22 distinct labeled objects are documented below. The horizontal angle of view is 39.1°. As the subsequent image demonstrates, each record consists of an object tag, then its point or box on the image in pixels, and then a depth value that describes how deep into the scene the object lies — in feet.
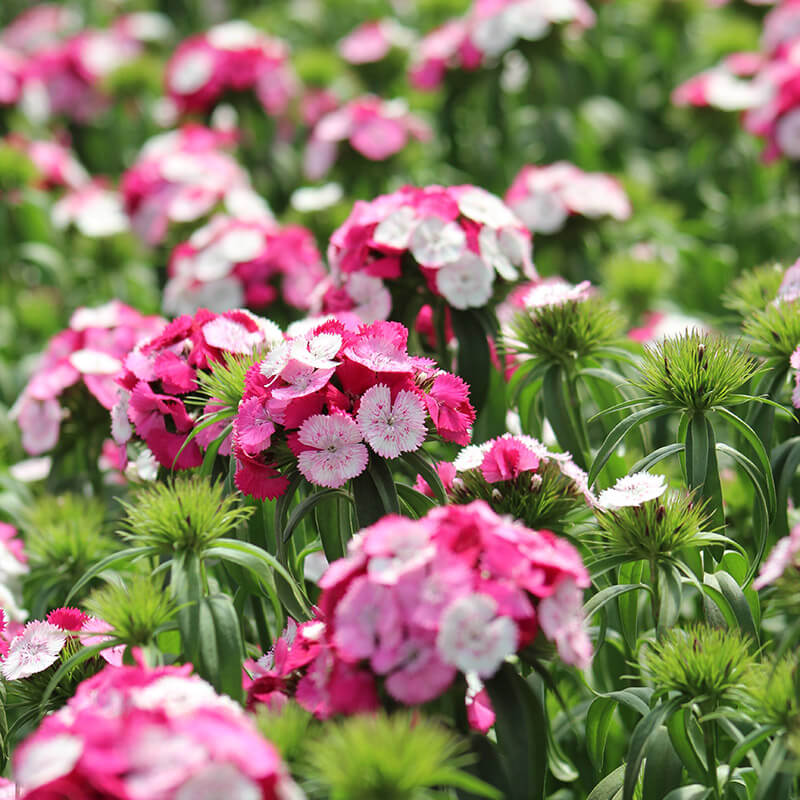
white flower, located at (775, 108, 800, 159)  11.15
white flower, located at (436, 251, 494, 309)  7.11
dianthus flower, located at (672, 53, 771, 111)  12.30
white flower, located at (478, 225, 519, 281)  7.27
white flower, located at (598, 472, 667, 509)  5.26
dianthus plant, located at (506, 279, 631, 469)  6.81
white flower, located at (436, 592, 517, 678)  4.09
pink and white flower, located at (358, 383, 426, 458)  5.18
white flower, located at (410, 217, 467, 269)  7.00
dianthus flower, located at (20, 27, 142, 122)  15.24
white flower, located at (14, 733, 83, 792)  3.84
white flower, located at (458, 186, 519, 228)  7.32
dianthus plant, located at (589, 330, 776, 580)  5.68
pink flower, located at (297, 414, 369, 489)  5.18
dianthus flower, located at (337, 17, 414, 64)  13.94
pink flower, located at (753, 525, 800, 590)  4.53
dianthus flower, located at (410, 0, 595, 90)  11.38
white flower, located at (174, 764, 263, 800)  3.56
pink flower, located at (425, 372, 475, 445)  5.52
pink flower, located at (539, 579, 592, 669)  4.28
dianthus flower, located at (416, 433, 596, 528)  5.49
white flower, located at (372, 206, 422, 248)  7.07
